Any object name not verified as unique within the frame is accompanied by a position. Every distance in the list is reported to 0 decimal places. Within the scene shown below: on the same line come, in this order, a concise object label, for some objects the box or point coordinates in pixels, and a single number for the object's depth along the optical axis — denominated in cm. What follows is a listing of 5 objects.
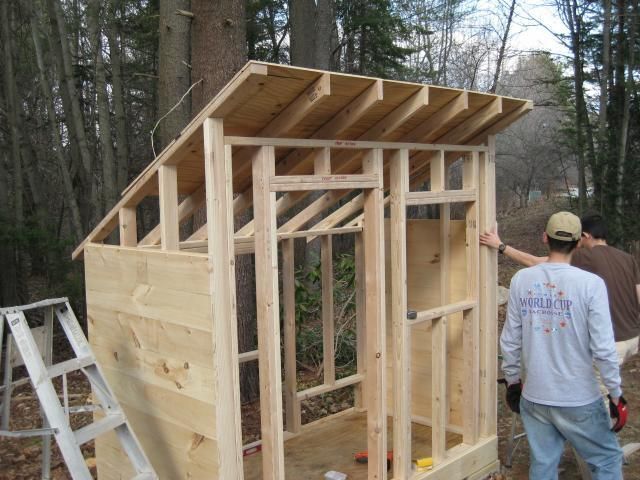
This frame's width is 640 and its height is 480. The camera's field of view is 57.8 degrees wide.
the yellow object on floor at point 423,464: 390
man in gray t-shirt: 280
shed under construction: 283
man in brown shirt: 417
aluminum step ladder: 265
